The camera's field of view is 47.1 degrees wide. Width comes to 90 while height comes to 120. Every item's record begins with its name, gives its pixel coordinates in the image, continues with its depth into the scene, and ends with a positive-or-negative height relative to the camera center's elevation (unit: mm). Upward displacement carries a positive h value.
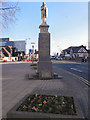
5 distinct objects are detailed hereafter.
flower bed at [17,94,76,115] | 2818 -1404
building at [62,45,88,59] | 74250 +5496
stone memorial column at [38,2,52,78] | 8336 +216
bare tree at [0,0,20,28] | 5751 +2785
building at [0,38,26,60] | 74900 +7983
